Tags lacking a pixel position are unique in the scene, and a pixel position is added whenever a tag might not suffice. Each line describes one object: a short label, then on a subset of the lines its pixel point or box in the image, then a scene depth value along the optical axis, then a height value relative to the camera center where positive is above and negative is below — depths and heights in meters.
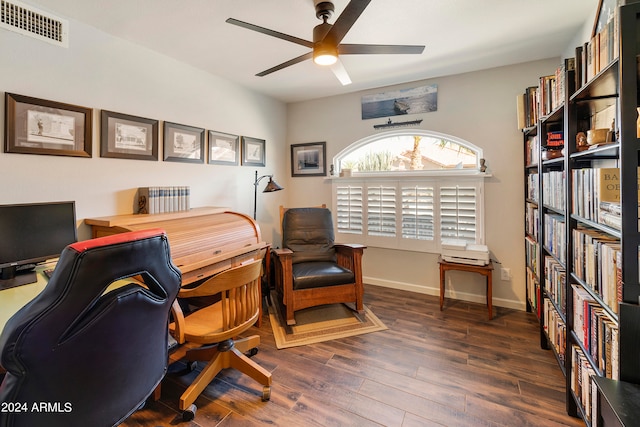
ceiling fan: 1.66 +1.05
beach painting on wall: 3.29 +1.35
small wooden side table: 2.75 -0.56
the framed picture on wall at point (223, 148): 3.11 +0.76
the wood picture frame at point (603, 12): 1.43 +1.08
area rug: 2.48 -1.06
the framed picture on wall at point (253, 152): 3.53 +0.81
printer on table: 2.80 -0.40
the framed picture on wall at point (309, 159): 3.98 +0.79
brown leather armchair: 2.69 -0.54
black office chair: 0.82 -0.39
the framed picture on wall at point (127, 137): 2.23 +0.66
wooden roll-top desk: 2.03 -0.17
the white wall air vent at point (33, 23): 1.74 +1.25
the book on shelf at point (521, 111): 2.58 +0.93
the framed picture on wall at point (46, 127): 1.78 +0.60
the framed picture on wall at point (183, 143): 2.67 +0.71
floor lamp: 3.30 +0.31
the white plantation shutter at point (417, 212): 3.31 +0.01
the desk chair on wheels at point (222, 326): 1.61 -0.68
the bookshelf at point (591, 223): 1.06 -0.05
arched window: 3.16 +0.27
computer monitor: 1.56 -0.12
